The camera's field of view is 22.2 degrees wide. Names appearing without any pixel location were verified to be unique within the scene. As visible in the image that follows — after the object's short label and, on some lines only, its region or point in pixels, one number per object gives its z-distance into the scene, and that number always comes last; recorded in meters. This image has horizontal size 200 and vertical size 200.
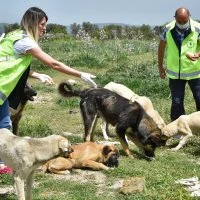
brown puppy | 7.54
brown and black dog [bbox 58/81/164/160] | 8.66
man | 9.63
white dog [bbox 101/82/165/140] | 9.68
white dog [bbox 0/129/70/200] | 5.69
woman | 5.86
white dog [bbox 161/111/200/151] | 9.46
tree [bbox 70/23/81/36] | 49.33
